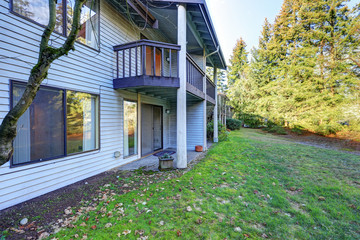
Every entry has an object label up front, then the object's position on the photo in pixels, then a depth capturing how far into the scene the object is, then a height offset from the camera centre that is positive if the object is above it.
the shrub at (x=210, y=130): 10.98 -0.82
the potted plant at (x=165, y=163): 4.92 -1.41
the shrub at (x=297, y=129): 14.45 -1.00
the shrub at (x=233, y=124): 17.73 -0.57
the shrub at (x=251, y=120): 19.60 -0.13
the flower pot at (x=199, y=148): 7.65 -1.45
